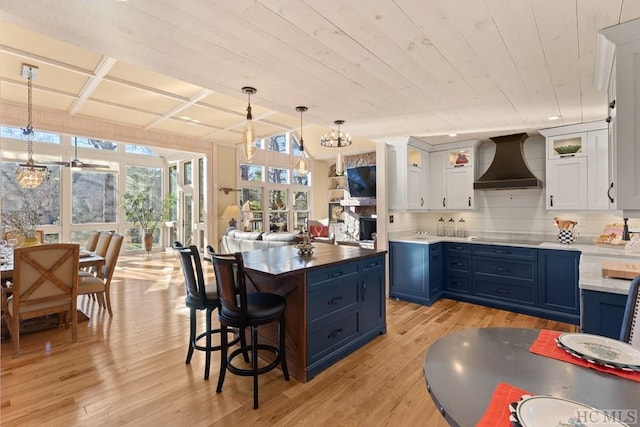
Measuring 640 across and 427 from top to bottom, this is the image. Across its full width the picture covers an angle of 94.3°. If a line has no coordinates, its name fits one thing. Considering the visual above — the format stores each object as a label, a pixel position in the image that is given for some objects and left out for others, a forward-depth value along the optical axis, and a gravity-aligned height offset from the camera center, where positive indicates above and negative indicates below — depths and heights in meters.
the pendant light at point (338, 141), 3.46 +0.86
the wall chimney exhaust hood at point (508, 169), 4.05 +0.60
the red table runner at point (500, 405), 0.74 -0.53
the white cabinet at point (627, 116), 1.53 +0.49
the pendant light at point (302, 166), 3.54 +0.57
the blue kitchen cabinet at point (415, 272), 4.21 -0.88
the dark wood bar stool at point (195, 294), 2.36 -0.68
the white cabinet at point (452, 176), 4.61 +0.57
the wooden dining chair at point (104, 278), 3.51 -0.79
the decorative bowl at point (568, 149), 3.72 +0.79
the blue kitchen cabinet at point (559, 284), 3.49 -0.89
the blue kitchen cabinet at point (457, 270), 4.34 -0.88
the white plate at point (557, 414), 0.71 -0.51
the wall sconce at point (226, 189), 7.53 +0.62
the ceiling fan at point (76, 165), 4.93 +0.87
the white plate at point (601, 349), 1.00 -0.50
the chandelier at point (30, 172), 4.15 +0.62
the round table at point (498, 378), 0.82 -0.53
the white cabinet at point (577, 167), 3.54 +0.54
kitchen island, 2.38 -0.78
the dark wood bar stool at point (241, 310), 2.06 -0.70
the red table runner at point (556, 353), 0.94 -0.53
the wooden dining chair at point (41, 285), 2.72 -0.67
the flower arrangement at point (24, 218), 4.19 -0.06
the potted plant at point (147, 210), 8.09 +0.12
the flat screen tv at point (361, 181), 7.94 +0.85
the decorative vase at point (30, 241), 3.80 -0.33
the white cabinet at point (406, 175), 4.51 +0.57
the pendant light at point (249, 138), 2.51 +0.65
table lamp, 7.21 +0.04
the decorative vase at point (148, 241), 8.18 -0.75
